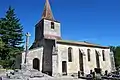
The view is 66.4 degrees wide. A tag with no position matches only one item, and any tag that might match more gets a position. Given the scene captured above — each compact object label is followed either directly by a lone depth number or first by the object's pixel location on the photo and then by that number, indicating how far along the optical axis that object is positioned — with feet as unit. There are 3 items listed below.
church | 60.21
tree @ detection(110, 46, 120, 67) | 116.46
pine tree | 66.83
